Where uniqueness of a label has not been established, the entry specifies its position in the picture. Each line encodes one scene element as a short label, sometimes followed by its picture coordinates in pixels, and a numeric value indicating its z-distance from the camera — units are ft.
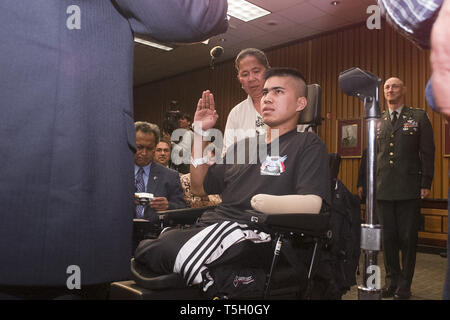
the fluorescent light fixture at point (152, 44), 24.08
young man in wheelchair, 4.75
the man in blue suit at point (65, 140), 2.44
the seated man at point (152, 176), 9.84
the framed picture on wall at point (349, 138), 20.92
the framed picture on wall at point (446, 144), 17.78
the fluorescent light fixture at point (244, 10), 18.63
